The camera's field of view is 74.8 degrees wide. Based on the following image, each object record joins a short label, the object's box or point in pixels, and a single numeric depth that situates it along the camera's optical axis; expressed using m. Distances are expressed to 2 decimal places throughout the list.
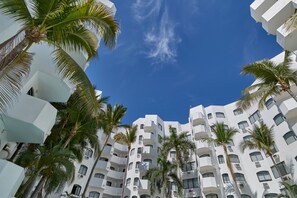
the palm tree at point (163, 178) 26.30
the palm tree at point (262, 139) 22.62
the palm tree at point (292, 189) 17.83
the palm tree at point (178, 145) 29.38
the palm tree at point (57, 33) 5.38
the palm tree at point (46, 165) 10.41
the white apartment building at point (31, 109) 7.69
